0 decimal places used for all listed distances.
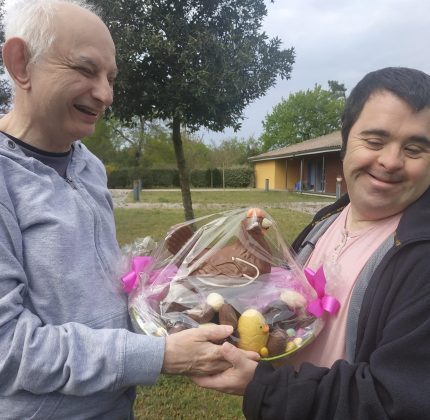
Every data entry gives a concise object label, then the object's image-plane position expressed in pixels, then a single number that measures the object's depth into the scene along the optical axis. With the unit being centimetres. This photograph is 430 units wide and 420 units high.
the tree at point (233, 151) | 4175
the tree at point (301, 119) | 5022
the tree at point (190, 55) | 509
